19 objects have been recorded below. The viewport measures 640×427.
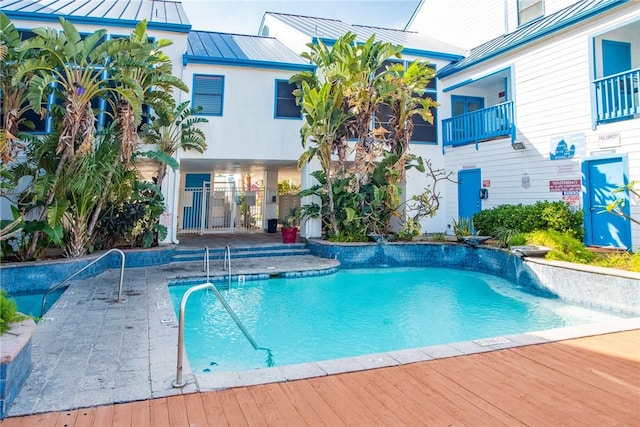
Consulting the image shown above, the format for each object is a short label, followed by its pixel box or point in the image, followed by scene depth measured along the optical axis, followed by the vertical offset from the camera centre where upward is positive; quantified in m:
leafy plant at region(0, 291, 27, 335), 3.05 -0.80
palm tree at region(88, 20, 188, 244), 7.70 +3.74
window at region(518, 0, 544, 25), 12.41 +8.05
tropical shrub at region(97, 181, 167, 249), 9.27 +0.17
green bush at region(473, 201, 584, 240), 9.43 +0.37
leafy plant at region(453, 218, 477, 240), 11.12 +0.08
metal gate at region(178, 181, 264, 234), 14.61 +0.88
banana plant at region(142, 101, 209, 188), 10.13 +2.87
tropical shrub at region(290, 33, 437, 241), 10.22 +3.10
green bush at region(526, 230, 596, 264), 7.55 -0.32
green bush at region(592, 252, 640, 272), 6.58 -0.56
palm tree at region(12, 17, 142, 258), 6.99 +3.03
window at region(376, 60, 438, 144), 13.79 +4.34
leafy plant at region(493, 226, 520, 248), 9.46 -0.09
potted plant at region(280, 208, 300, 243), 12.09 -0.06
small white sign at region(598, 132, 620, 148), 8.81 +2.38
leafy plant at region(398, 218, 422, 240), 11.59 +0.02
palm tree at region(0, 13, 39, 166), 7.28 +3.05
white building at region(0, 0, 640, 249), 9.24 +4.20
